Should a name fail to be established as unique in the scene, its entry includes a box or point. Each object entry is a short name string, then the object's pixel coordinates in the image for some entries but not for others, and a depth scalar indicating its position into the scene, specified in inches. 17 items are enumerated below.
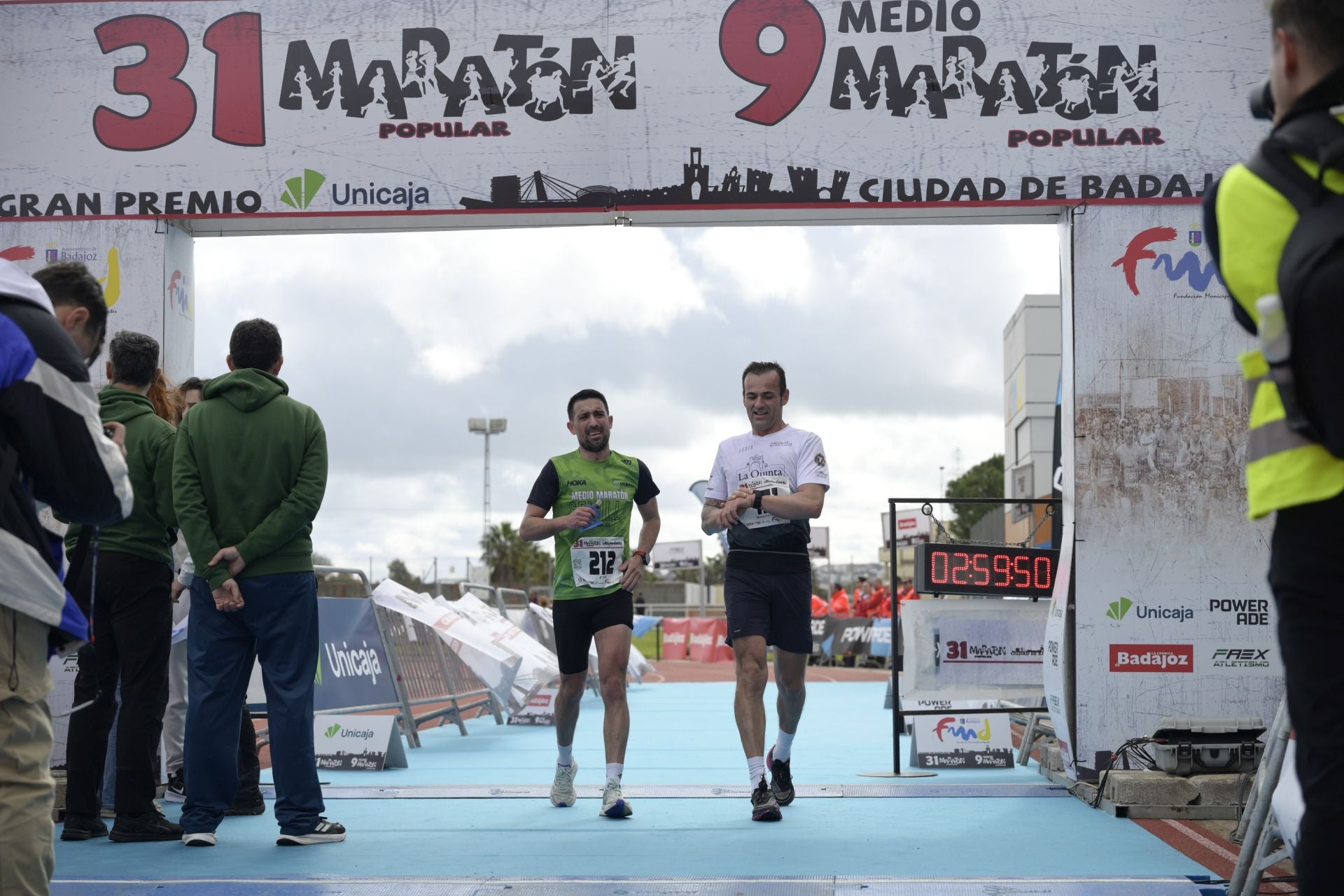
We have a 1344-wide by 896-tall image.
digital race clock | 344.5
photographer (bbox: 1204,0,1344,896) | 87.2
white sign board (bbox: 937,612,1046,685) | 352.2
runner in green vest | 277.3
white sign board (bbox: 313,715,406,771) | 371.2
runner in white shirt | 272.4
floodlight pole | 2714.1
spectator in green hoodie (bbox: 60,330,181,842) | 244.5
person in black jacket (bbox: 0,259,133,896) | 121.8
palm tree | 3051.2
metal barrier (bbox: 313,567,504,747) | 432.8
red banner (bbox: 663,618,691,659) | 1269.7
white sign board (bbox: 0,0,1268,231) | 299.1
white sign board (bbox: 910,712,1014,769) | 361.7
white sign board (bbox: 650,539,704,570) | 1659.7
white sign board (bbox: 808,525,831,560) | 1370.2
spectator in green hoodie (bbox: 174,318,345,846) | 234.2
